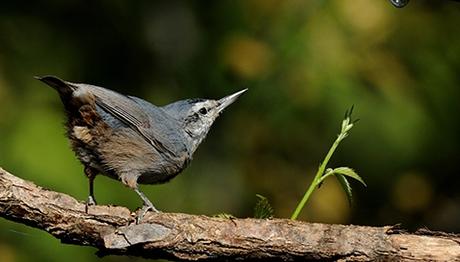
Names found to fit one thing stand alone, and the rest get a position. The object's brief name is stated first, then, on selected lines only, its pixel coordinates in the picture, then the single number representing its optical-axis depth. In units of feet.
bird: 26.61
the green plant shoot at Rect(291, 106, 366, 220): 22.15
